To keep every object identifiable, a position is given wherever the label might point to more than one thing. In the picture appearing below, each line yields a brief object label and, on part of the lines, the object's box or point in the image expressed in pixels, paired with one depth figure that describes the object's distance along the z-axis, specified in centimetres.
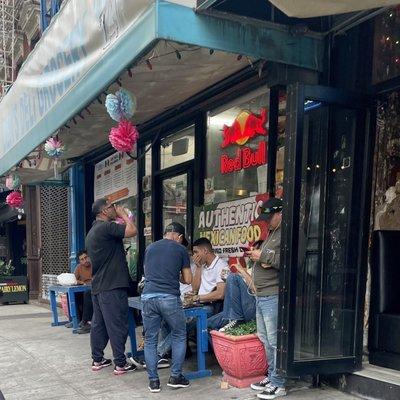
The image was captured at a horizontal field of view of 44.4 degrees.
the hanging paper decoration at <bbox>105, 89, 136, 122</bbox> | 449
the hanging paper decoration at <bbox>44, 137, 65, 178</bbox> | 682
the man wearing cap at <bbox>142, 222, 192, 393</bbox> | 429
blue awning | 350
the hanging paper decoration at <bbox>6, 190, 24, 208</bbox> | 930
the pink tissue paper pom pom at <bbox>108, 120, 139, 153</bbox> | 475
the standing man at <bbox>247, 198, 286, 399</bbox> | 393
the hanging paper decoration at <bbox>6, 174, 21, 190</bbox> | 891
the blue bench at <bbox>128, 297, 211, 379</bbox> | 463
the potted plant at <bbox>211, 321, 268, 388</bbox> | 416
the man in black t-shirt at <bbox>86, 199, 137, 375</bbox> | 484
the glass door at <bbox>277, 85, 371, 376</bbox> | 383
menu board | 862
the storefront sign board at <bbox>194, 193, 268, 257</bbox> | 539
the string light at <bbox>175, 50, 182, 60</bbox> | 415
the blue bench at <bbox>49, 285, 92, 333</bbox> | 731
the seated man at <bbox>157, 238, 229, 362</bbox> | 511
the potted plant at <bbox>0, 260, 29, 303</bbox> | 1211
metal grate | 1166
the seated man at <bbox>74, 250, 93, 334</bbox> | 726
